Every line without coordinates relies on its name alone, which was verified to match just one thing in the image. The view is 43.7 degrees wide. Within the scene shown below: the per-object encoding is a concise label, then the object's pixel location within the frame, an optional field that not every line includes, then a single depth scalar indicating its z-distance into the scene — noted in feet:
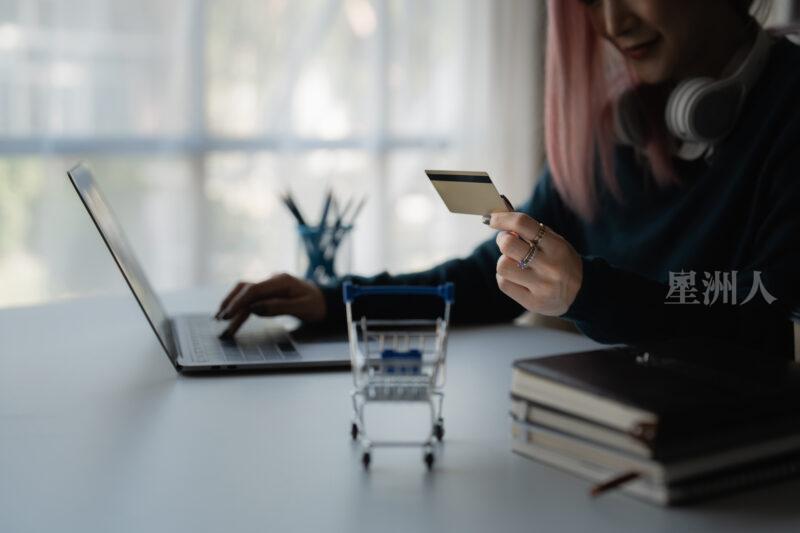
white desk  2.36
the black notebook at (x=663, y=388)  2.36
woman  3.49
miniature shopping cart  2.63
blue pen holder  5.24
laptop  3.78
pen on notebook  2.39
